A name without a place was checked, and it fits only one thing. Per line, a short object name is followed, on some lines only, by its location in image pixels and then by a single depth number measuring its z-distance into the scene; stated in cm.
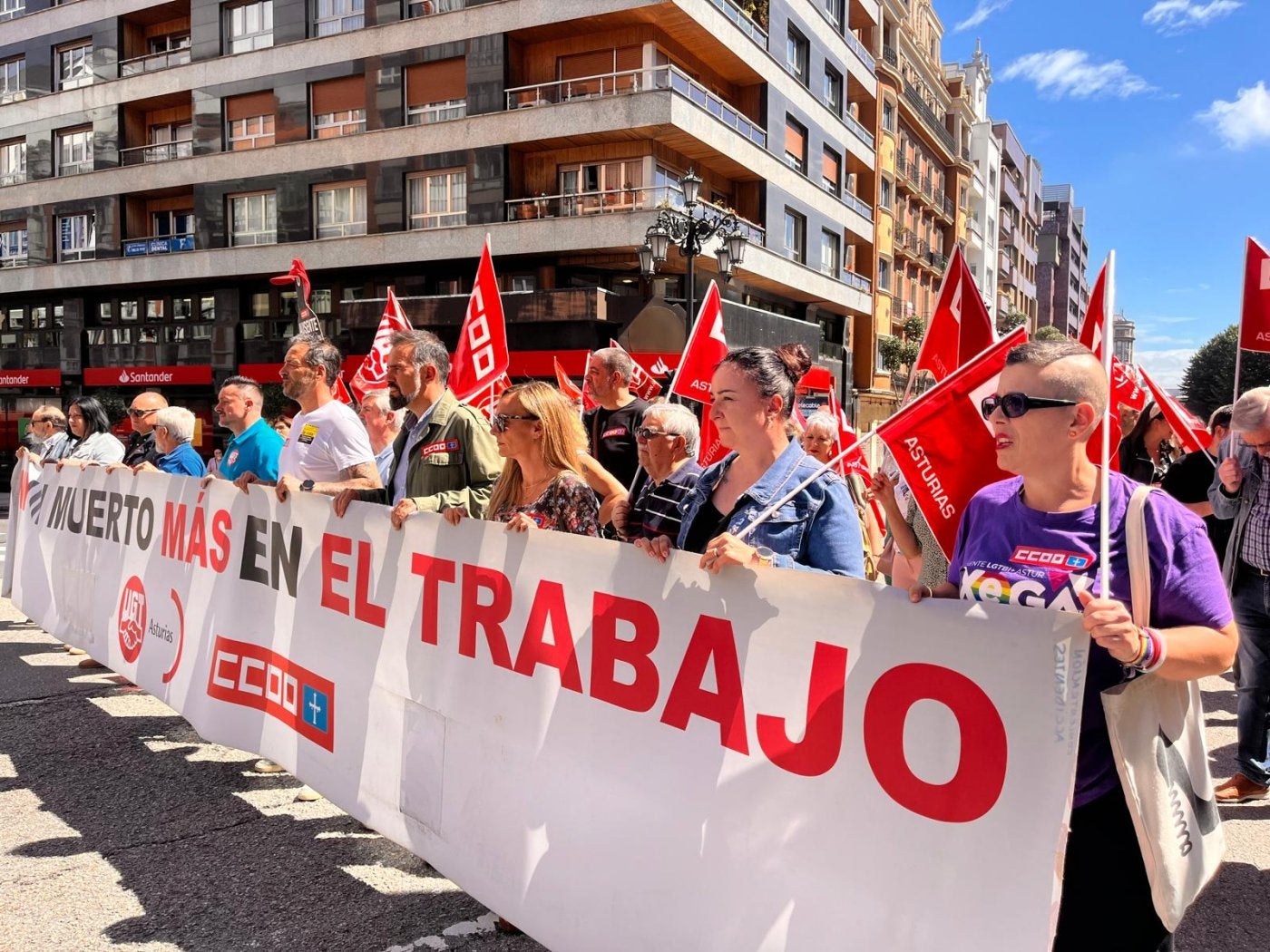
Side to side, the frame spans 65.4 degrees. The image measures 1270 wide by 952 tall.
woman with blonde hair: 364
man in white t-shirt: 489
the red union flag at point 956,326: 407
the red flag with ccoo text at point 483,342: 704
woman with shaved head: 199
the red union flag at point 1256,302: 636
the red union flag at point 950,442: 268
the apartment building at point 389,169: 2361
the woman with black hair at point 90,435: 736
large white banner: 202
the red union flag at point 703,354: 777
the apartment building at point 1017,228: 6919
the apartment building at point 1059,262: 9700
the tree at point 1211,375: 6294
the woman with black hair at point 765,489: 284
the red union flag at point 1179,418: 551
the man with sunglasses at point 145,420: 669
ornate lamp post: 1491
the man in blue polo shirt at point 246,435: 540
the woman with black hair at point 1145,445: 733
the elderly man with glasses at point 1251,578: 426
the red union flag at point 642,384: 1093
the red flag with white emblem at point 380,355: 1003
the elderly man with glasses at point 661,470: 358
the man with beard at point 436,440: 439
